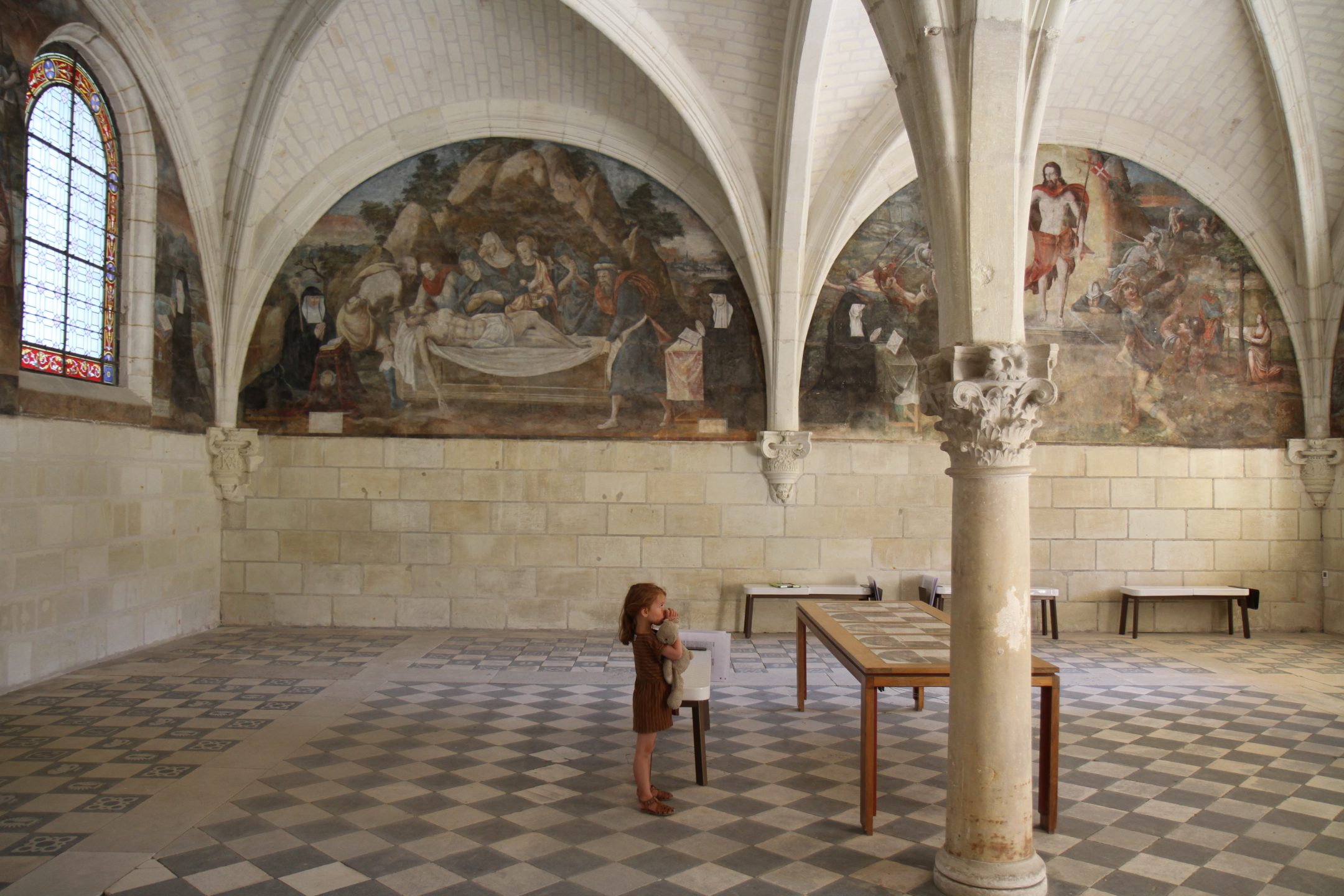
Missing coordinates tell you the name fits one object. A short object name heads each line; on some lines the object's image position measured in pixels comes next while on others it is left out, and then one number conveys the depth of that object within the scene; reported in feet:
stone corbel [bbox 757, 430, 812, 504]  34.68
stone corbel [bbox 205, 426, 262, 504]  34.04
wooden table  14.89
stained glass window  25.67
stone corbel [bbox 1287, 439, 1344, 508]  35.45
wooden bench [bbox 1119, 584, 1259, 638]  33.68
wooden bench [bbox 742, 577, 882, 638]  32.86
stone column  12.87
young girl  15.58
